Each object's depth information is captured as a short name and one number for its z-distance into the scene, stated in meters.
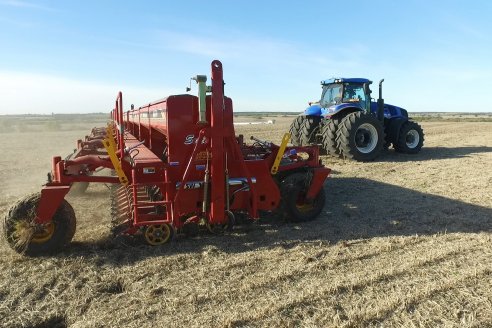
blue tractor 10.30
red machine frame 4.35
